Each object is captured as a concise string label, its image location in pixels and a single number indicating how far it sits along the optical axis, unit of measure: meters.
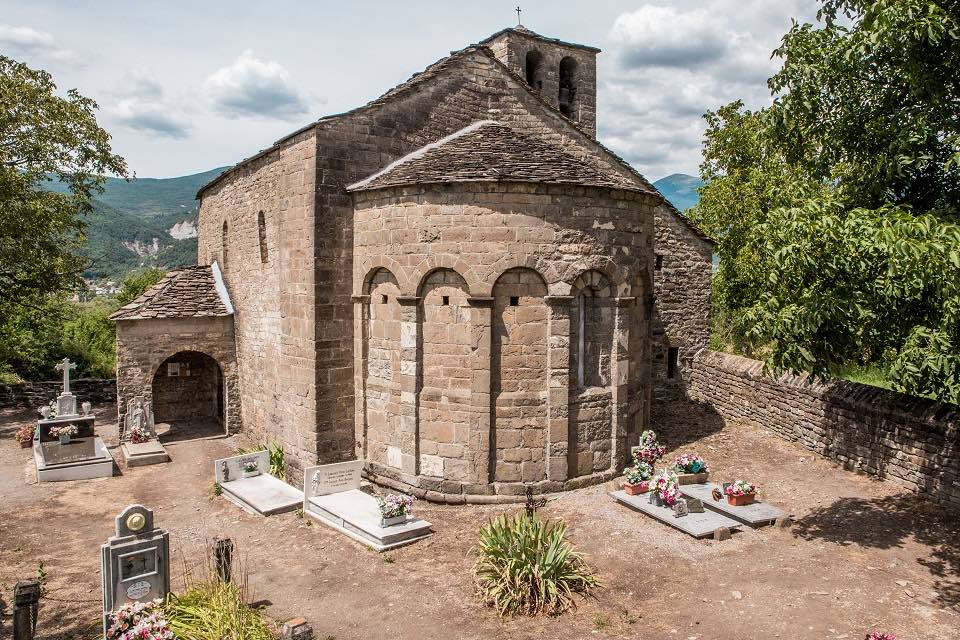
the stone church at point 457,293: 11.54
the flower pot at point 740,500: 11.02
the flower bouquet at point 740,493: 10.98
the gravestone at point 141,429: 15.79
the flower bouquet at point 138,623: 6.64
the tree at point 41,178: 18.78
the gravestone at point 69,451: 14.34
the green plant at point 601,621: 7.70
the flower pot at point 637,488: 11.71
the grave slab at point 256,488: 11.98
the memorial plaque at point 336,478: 11.76
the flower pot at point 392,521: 10.30
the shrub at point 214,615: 6.89
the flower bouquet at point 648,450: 12.62
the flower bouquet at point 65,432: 15.56
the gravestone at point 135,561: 7.38
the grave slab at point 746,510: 10.48
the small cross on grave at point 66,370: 17.86
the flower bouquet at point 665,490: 10.98
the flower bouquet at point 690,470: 12.30
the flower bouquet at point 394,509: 10.32
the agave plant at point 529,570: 8.11
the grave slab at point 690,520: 10.18
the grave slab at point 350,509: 10.20
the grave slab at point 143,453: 15.41
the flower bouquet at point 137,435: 16.42
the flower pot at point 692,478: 12.28
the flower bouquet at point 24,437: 17.16
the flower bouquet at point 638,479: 11.69
